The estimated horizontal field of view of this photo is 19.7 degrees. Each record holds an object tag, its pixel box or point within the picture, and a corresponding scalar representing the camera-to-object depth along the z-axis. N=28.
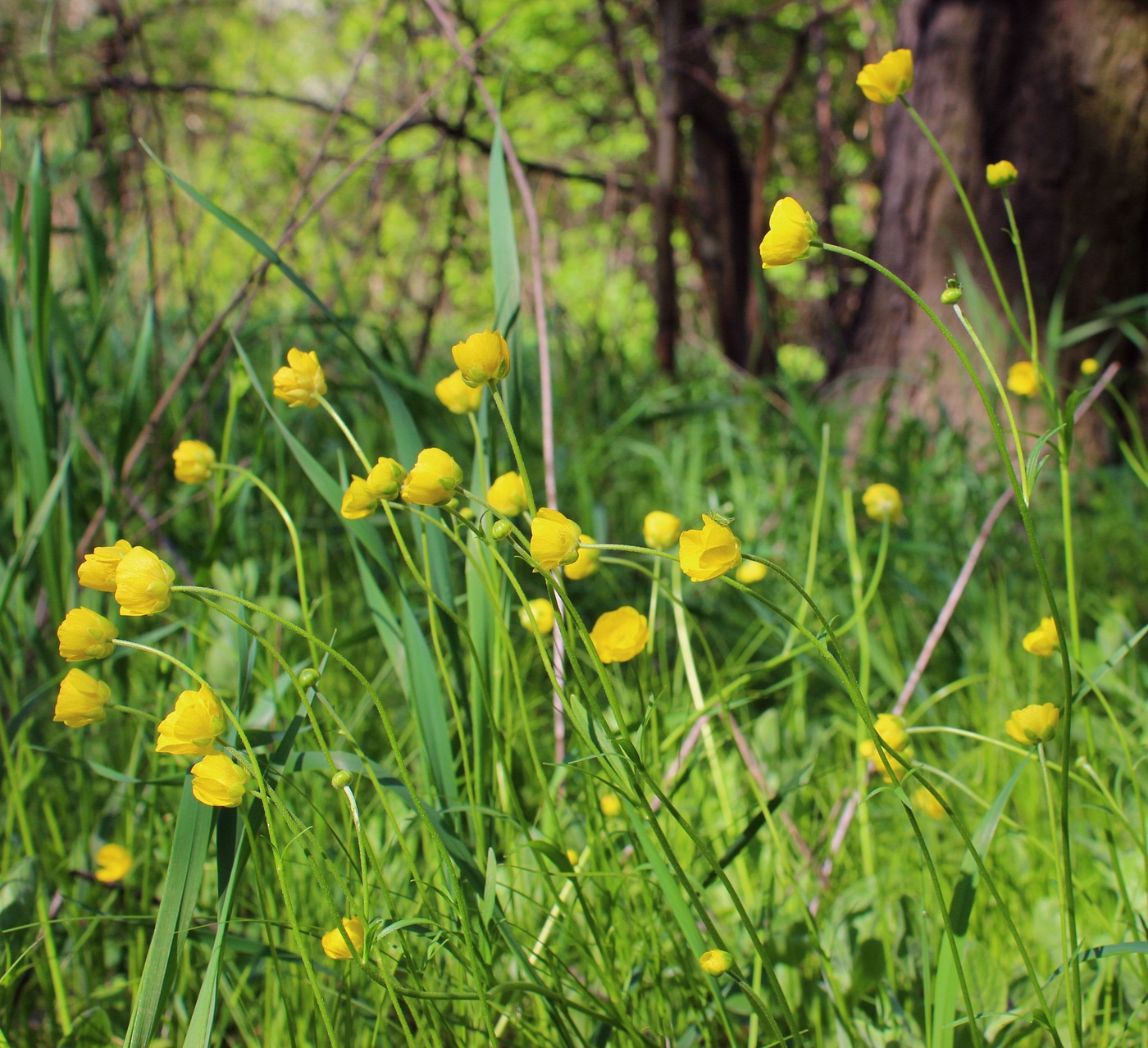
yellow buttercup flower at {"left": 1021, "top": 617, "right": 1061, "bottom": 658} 1.28
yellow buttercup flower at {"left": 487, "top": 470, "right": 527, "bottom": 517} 1.28
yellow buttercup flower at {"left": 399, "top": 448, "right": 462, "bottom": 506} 1.18
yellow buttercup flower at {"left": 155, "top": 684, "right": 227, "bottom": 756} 1.19
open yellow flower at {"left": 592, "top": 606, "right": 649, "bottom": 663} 1.25
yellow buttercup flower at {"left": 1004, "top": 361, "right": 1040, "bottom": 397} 1.42
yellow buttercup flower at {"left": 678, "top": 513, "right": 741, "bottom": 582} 1.16
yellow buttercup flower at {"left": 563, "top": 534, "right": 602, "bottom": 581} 1.26
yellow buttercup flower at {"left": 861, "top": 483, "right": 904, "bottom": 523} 1.40
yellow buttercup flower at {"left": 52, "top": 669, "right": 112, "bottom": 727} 1.22
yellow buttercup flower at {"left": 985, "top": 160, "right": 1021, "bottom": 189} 1.29
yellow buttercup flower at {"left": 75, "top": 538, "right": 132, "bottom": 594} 1.22
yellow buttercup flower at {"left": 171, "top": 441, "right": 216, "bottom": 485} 1.36
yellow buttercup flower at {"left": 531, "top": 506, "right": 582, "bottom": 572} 1.17
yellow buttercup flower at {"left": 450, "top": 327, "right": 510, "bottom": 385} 1.20
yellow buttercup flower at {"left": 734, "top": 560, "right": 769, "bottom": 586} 1.42
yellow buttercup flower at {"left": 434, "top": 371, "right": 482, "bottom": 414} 1.35
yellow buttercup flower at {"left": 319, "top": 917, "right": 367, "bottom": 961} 1.21
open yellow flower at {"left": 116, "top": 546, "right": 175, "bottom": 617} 1.19
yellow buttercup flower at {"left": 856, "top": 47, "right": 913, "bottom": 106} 1.29
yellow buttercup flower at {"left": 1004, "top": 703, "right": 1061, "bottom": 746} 1.21
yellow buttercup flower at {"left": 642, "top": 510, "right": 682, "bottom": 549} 1.29
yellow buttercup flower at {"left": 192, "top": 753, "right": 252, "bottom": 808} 1.18
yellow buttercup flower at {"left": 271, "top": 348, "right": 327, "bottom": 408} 1.30
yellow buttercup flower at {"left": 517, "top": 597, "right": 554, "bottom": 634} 1.36
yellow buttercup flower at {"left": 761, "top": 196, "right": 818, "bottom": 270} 1.20
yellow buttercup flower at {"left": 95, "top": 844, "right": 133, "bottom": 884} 1.37
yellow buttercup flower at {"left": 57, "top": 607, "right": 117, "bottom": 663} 1.21
